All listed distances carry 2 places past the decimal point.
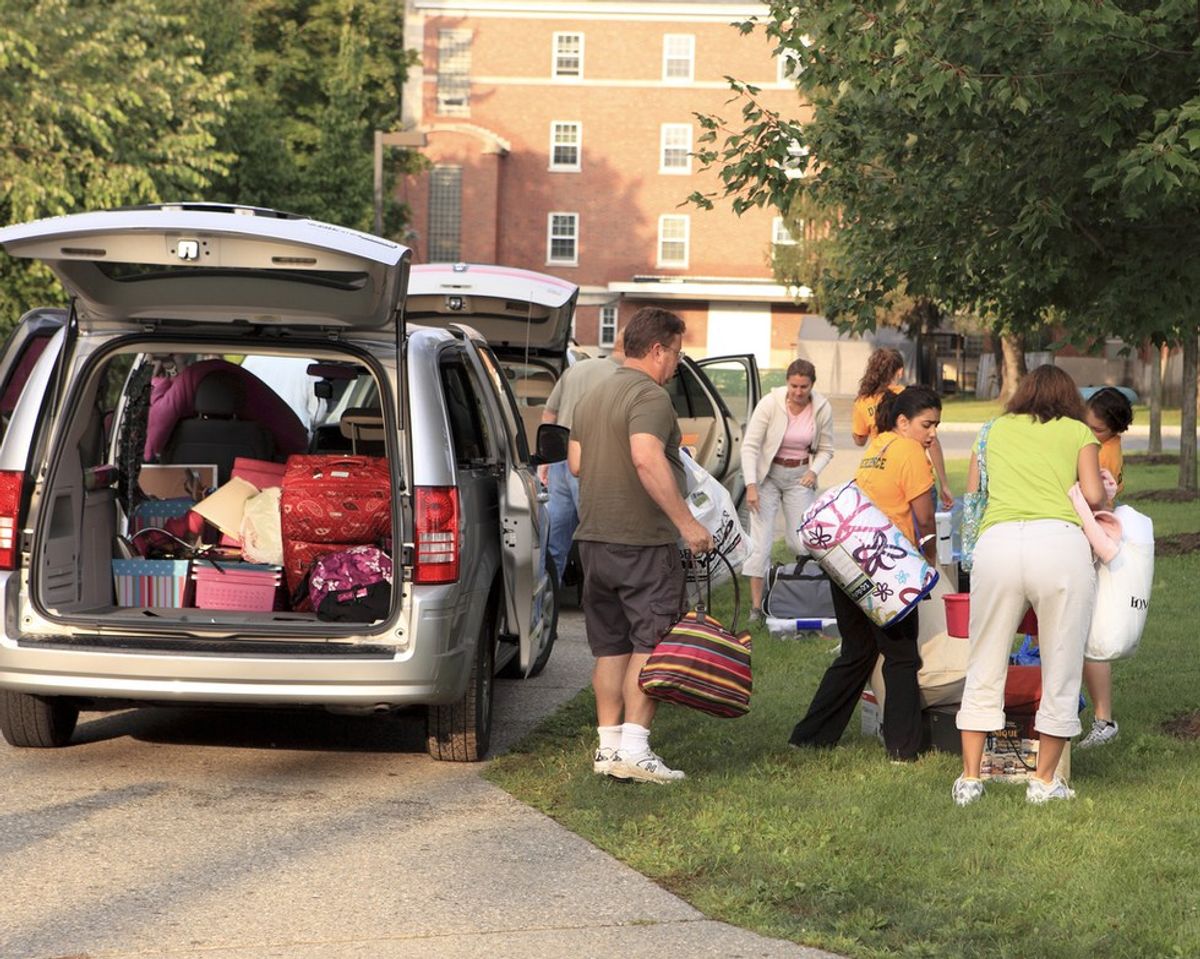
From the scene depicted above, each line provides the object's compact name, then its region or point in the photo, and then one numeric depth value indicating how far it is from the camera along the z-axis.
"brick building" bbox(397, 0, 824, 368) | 62.78
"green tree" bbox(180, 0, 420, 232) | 39.31
